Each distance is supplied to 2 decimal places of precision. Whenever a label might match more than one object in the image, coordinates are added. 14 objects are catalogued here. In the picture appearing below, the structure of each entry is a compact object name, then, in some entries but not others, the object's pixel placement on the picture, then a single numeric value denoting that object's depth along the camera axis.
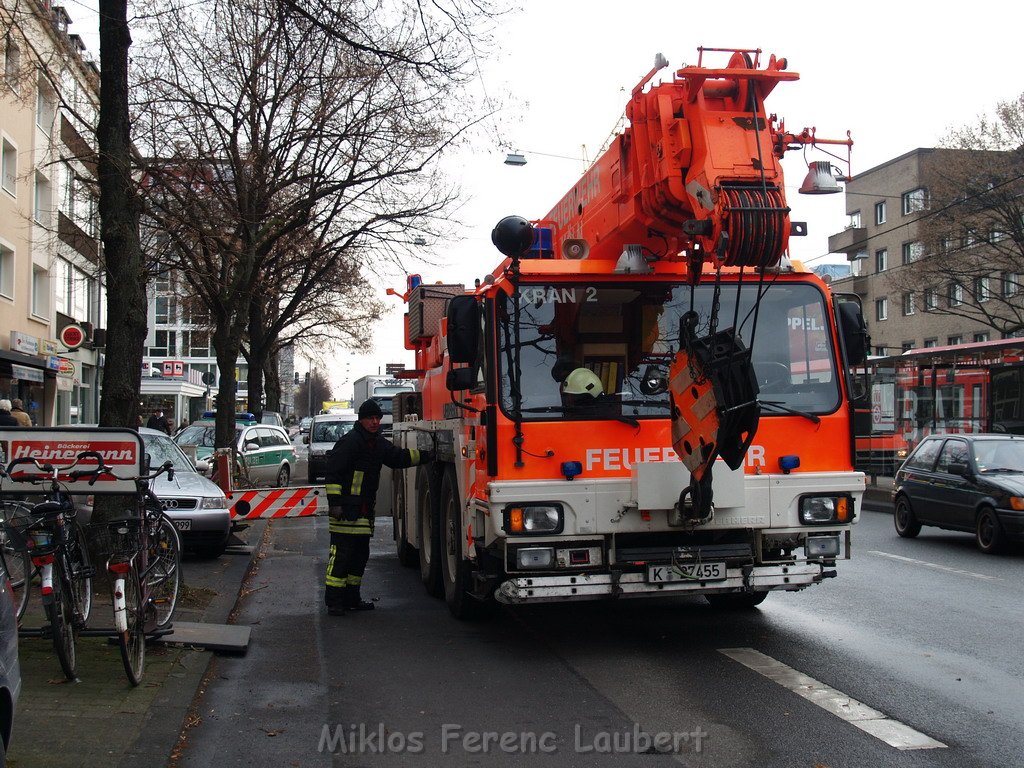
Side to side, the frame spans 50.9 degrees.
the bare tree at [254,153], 18.47
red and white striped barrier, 12.29
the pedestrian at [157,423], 31.79
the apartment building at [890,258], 48.53
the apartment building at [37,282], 28.09
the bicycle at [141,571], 6.16
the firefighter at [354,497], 9.37
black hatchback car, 13.36
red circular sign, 27.88
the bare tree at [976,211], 31.61
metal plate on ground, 7.54
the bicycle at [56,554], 5.89
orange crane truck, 6.82
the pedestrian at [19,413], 16.01
